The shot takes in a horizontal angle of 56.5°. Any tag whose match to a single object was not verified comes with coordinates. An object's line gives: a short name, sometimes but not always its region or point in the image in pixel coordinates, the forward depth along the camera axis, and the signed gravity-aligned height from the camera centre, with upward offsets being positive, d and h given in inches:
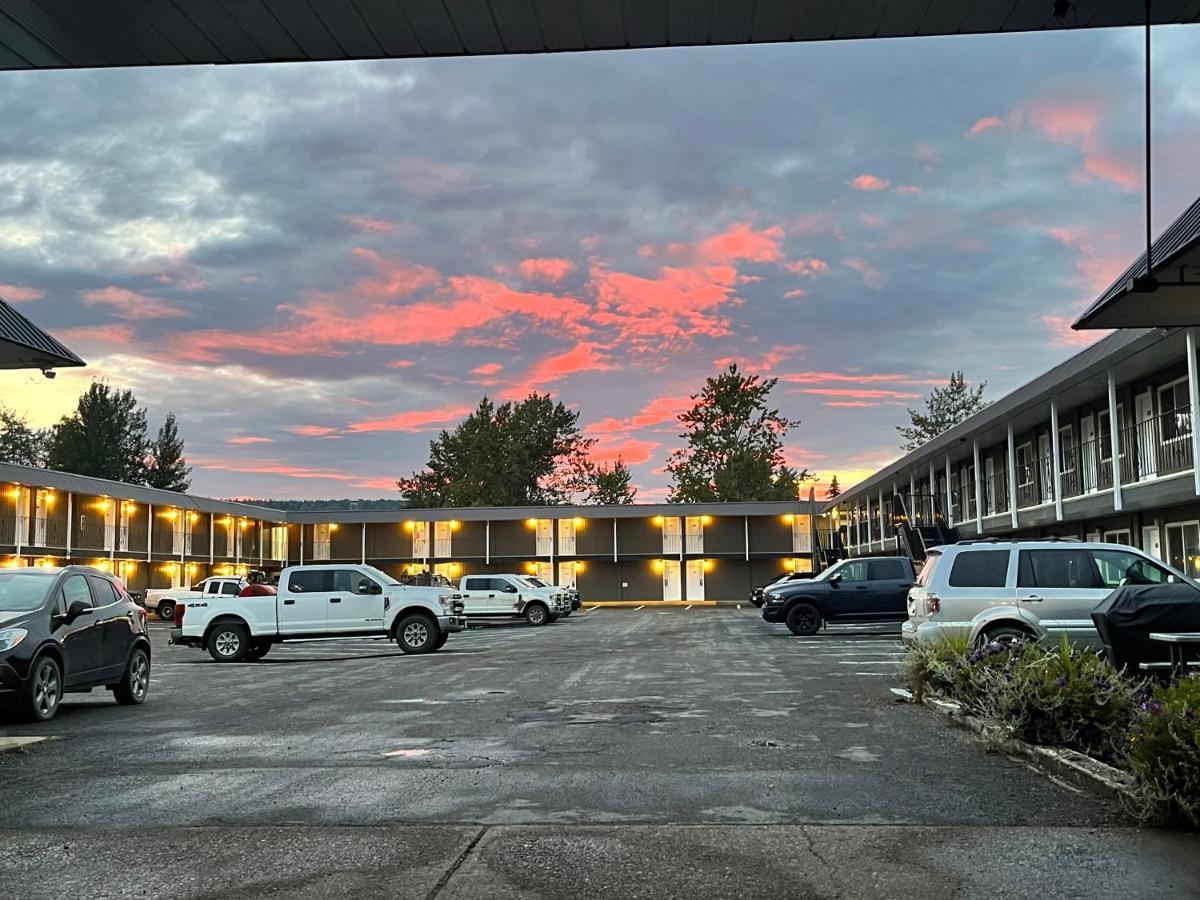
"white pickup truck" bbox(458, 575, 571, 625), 1462.8 -64.9
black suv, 442.0 -36.5
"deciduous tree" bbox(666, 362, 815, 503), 3410.4 +339.3
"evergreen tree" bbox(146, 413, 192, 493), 3673.7 +298.3
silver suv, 546.3 -20.2
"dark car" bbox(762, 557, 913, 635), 1027.9 -45.9
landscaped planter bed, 248.7 -49.4
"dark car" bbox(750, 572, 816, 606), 1684.9 -71.2
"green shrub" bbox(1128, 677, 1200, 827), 245.0 -48.2
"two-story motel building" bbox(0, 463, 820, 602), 2501.2 +12.3
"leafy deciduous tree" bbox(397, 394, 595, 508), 3722.9 +306.9
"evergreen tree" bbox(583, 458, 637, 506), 3878.0 +214.6
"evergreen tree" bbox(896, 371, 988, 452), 3440.0 +432.8
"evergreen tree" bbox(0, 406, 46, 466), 3718.0 +374.5
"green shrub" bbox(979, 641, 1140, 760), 333.7 -48.0
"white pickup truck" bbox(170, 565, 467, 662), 858.8 -49.2
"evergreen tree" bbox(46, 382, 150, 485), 3506.4 +361.7
